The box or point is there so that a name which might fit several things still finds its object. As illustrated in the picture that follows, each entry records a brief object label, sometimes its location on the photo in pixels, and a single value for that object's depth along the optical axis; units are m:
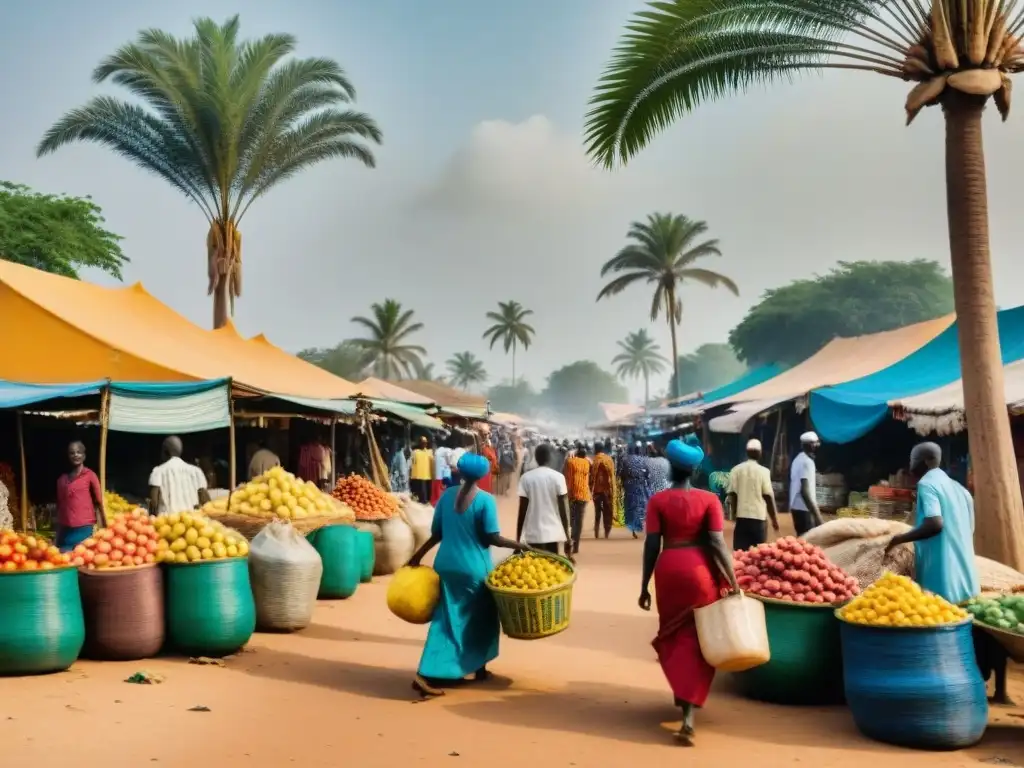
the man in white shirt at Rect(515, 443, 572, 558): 9.45
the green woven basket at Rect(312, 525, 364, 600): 10.28
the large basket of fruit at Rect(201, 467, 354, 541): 9.24
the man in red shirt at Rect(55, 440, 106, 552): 8.84
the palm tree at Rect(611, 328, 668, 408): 142.62
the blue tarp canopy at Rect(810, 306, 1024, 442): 15.35
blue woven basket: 5.18
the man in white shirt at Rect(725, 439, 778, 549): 10.05
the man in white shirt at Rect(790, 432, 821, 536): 10.89
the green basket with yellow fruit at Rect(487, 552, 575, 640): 6.04
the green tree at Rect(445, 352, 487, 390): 134.50
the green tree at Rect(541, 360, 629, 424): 194.25
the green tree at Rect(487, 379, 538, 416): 190.75
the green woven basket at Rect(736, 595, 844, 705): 6.07
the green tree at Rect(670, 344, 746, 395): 156.62
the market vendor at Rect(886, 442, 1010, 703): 6.15
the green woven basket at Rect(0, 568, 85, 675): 6.52
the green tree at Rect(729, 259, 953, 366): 57.62
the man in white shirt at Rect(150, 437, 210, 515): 9.91
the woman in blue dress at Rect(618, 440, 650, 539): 17.00
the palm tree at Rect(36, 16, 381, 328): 21.88
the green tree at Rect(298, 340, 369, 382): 90.19
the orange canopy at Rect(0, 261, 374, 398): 15.15
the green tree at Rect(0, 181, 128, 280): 27.70
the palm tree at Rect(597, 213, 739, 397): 43.47
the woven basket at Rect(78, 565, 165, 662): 7.09
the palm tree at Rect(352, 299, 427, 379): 66.75
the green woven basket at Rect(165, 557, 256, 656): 7.31
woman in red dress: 5.41
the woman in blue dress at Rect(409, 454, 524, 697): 6.42
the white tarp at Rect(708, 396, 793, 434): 20.05
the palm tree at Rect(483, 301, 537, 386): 94.25
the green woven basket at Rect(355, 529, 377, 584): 11.23
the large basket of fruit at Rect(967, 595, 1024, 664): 5.57
